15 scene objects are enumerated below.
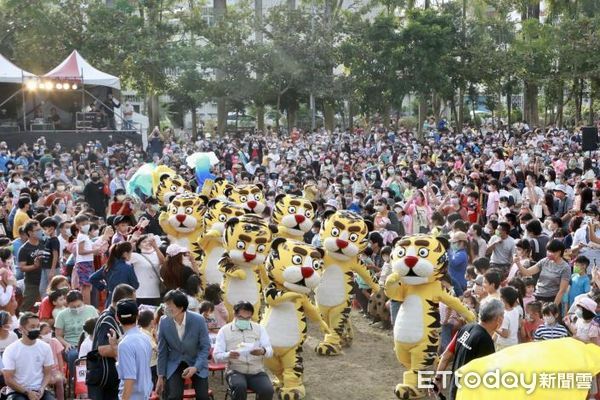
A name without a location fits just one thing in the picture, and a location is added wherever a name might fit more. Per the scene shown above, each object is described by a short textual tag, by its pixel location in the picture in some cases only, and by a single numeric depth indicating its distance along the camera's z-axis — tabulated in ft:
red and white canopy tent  97.35
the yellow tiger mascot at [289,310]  30.17
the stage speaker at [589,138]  68.85
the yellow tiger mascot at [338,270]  35.01
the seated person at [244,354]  26.76
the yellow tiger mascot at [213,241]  38.32
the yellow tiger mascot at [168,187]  48.93
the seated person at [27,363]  24.89
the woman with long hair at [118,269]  32.14
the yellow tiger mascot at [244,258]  33.42
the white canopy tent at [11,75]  96.99
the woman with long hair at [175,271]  34.04
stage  93.56
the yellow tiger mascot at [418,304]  30.27
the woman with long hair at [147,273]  33.88
